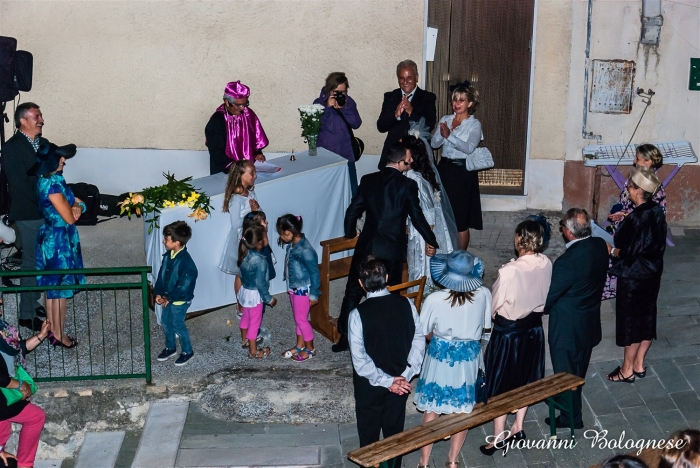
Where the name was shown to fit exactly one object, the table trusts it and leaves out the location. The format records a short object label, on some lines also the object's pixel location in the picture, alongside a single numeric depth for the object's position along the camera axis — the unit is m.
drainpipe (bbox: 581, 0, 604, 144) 11.33
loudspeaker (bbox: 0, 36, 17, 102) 10.58
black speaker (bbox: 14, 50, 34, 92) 10.85
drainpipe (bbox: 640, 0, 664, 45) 11.17
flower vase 10.14
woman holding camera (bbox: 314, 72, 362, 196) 10.38
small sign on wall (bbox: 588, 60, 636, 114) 11.44
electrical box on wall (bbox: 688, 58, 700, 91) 11.38
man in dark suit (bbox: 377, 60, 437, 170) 10.14
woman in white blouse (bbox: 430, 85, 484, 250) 9.46
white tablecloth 8.82
